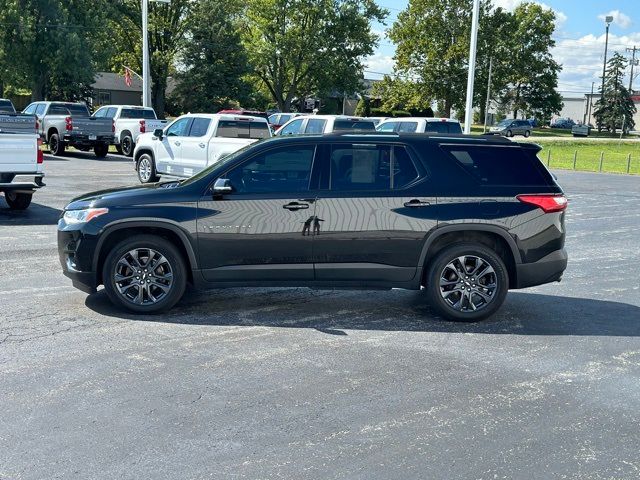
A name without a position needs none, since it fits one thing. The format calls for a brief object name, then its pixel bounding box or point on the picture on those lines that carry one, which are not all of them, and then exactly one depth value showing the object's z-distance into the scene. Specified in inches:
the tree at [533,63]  3063.5
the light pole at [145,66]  1204.5
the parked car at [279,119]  1487.2
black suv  273.9
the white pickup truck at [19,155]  502.0
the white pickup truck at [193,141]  703.7
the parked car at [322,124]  848.3
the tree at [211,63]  2258.9
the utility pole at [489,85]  2768.2
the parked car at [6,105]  1120.0
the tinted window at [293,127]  893.2
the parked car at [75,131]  1062.4
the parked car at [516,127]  2765.7
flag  2025.7
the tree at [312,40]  2610.7
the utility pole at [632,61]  3705.7
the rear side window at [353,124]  846.5
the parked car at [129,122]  1078.4
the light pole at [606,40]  3459.6
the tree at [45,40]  1569.9
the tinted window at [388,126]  969.5
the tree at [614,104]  3449.8
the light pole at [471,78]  1021.2
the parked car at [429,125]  911.0
